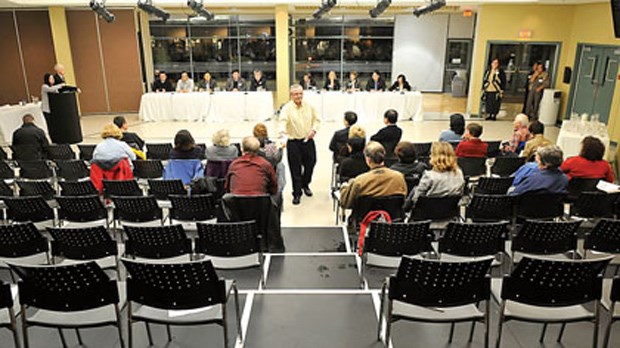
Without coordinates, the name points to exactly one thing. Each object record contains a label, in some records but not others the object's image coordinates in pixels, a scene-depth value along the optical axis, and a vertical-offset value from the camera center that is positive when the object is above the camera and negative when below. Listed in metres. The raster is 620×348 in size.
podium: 9.23 -1.21
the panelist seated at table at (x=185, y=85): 12.34 -0.74
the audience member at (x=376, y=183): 4.14 -1.10
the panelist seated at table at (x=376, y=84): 12.38 -0.69
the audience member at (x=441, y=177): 4.30 -1.09
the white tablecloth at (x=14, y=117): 9.70 -1.30
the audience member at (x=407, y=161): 4.71 -1.04
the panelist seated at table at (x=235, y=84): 12.22 -0.70
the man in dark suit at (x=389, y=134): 6.21 -1.00
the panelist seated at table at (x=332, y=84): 12.31 -0.71
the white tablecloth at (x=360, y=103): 11.70 -1.11
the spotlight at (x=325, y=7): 9.74 +1.08
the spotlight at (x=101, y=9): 9.59 +0.98
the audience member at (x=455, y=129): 6.62 -1.00
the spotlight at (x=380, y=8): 9.57 +1.06
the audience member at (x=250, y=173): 4.31 -1.06
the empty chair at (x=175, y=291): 2.70 -1.36
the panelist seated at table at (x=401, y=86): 12.25 -0.72
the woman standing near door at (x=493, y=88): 12.28 -0.77
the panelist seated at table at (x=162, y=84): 12.37 -0.72
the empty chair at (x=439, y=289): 2.73 -1.36
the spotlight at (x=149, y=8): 9.71 +1.01
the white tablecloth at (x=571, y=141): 7.79 -1.35
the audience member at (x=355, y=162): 5.24 -1.15
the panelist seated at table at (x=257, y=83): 12.30 -0.67
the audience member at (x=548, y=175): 4.25 -1.06
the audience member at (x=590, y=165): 4.88 -1.10
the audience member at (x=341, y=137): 6.29 -1.05
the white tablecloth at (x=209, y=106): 11.76 -1.21
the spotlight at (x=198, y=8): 9.86 +1.05
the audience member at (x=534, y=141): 5.46 -0.97
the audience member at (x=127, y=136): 6.67 -1.16
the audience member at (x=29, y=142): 6.81 -1.28
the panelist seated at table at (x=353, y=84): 12.33 -0.70
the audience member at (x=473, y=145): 6.05 -1.11
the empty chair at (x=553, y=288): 2.70 -1.33
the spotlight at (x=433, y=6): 10.00 +1.11
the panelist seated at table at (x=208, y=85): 12.18 -0.75
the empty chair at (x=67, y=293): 2.66 -1.36
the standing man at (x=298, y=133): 6.19 -0.99
